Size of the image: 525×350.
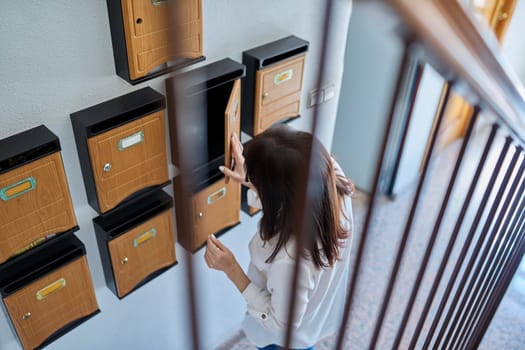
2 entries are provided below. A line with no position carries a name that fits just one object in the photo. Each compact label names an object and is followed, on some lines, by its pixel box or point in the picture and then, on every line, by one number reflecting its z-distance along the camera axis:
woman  0.99
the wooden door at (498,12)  3.07
